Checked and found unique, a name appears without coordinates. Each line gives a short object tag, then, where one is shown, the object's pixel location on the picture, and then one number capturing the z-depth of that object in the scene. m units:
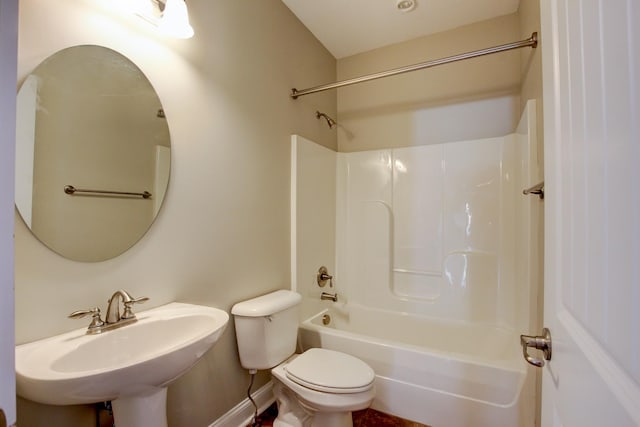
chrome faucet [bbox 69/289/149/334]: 1.01
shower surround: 1.61
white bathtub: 1.49
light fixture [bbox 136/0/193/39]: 1.18
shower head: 2.48
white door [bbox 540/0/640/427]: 0.35
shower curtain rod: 1.58
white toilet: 1.38
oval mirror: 0.92
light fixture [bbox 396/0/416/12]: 2.02
